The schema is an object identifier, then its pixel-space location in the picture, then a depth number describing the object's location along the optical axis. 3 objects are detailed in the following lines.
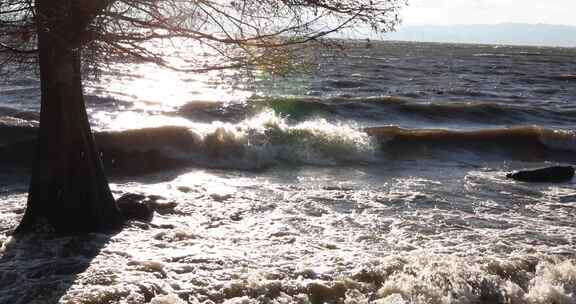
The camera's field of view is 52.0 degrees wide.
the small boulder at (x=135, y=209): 10.09
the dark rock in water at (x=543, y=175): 14.75
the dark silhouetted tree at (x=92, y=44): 6.80
